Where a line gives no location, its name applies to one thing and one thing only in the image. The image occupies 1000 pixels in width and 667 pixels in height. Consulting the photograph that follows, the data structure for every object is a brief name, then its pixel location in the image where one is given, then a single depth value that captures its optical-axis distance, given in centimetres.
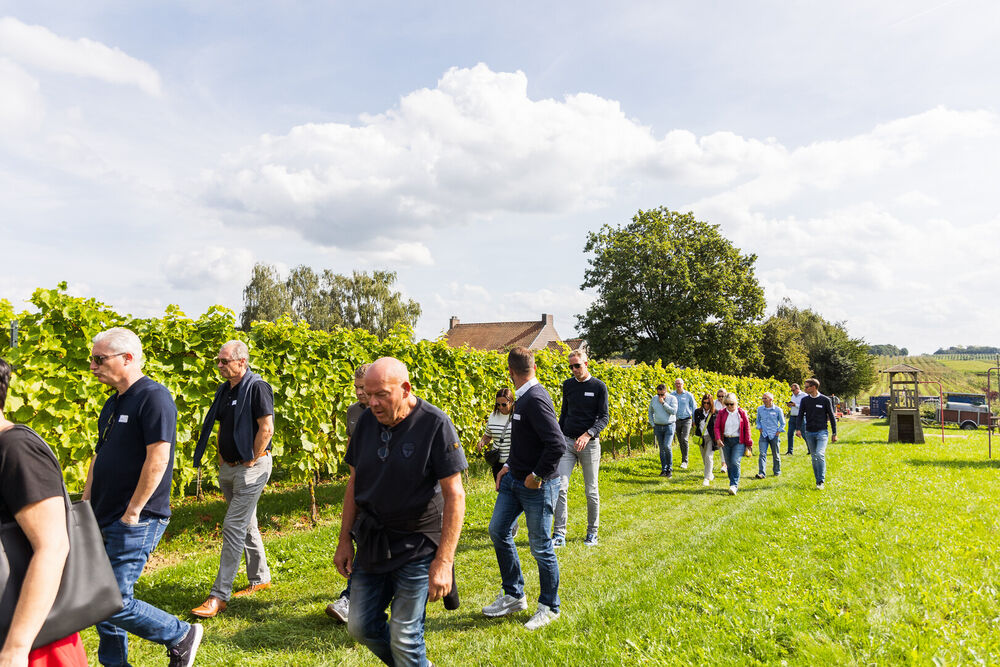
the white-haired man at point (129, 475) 336
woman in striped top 687
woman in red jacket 1096
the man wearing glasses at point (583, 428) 675
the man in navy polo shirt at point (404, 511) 300
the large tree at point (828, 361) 5153
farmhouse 6019
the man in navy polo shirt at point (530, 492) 464
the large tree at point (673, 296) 3925
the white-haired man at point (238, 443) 480
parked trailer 3388
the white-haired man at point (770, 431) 1289
